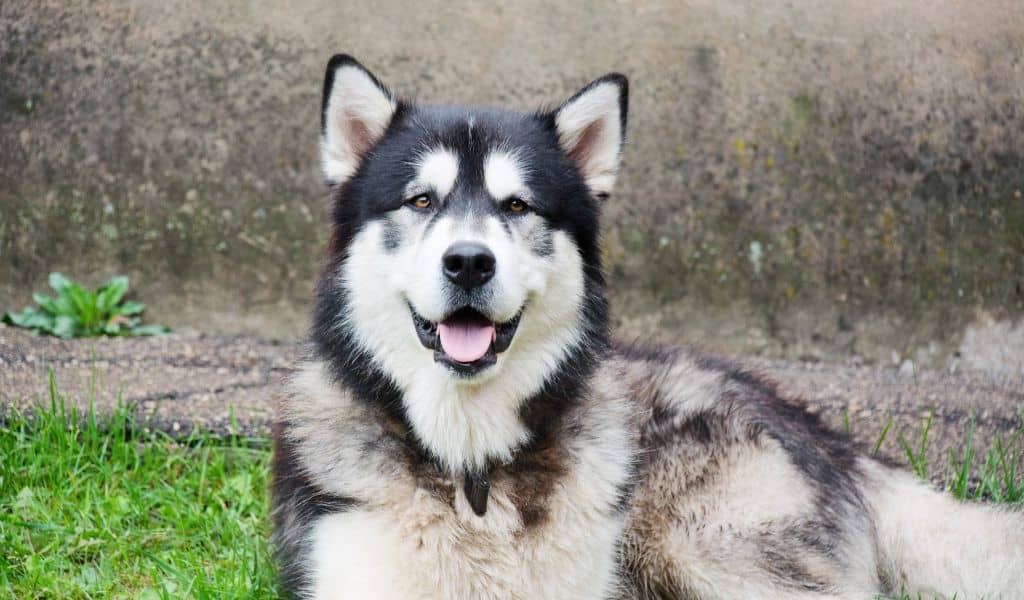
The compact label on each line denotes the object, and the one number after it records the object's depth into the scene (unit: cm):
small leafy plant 589
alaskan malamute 297
